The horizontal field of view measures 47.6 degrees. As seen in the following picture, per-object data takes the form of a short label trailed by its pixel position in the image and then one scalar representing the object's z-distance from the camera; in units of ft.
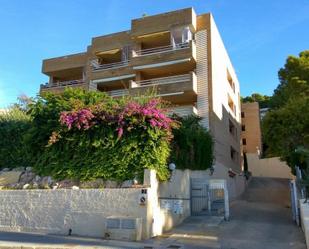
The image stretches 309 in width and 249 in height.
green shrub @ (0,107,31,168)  64.54
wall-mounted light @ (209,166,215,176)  75.82
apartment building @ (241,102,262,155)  162.61
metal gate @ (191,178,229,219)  61.87
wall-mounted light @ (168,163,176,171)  53.16
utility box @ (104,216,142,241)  42.04
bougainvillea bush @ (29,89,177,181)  49.98
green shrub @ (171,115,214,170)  58.52
